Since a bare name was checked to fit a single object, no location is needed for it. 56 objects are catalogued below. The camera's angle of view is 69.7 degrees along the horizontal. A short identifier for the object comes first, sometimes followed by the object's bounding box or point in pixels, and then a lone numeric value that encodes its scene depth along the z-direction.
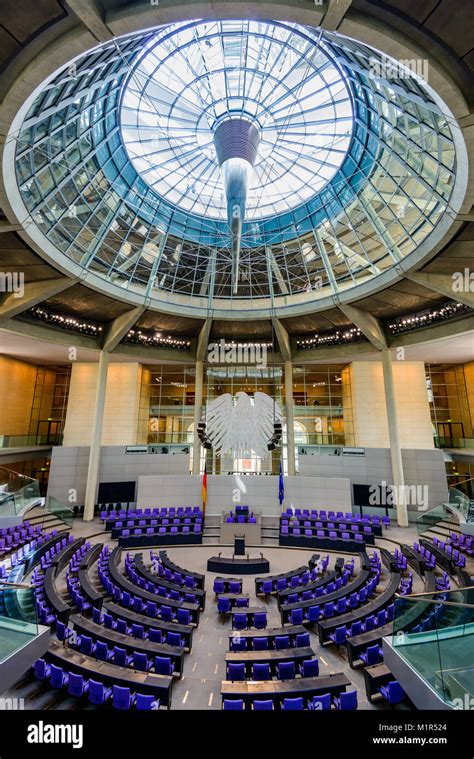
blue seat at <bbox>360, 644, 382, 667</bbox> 8.92
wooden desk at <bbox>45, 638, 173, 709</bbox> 7.50
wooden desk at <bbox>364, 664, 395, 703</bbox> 7.78
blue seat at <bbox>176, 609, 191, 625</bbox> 11.25
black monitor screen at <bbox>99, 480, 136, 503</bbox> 25.88
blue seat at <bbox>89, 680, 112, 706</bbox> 7.33
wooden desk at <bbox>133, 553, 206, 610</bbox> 12.92
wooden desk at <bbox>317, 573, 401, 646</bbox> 10.32
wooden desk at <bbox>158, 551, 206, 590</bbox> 14.25
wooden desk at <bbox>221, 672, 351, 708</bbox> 7.24
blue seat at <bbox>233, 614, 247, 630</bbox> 11.21
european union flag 22.33
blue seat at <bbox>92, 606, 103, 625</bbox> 10.80
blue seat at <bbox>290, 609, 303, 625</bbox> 11.38
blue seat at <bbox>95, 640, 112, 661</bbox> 8.83
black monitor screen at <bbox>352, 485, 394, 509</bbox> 24.78
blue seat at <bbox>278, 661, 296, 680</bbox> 8.24
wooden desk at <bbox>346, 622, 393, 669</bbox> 9.14
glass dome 13.43
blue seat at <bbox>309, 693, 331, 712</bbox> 6.88
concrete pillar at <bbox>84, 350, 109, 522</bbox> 24.27
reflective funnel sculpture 16.52
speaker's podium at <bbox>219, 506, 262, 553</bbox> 20.70
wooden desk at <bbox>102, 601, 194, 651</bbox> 10.15
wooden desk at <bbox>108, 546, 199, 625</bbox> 11.65
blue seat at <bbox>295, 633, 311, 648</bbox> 9.66
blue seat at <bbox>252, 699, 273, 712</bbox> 6.71
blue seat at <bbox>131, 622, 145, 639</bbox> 10.02
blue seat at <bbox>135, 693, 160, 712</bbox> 6.97
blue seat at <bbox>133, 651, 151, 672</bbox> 8.54
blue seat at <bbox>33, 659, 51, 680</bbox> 7.93
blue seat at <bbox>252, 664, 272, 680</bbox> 8.28
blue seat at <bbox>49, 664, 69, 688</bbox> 7.75
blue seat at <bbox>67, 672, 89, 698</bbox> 7.54
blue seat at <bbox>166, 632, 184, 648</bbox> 9.78
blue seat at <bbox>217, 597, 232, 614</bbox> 12.17
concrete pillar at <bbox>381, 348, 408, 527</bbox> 23.50
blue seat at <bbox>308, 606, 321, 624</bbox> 11.47
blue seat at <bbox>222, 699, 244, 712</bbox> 6.76
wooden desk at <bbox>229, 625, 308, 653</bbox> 9.80
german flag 23.48
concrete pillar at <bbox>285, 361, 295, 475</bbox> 27.84
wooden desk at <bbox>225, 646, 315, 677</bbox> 8.65
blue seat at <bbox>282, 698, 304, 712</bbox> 6.68
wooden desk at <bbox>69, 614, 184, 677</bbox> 8.88
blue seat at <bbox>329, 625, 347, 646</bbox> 10.08
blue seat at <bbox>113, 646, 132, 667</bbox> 8.61
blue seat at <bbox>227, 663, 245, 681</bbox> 8.33
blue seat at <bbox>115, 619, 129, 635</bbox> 10.23
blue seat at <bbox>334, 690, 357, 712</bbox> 6.83
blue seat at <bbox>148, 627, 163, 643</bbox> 9.90
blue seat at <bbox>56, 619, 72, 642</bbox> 9.44
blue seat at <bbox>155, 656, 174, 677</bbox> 8.50
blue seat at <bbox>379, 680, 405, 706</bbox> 7.41
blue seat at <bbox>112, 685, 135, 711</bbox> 7.08
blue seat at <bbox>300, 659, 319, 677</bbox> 8.30
